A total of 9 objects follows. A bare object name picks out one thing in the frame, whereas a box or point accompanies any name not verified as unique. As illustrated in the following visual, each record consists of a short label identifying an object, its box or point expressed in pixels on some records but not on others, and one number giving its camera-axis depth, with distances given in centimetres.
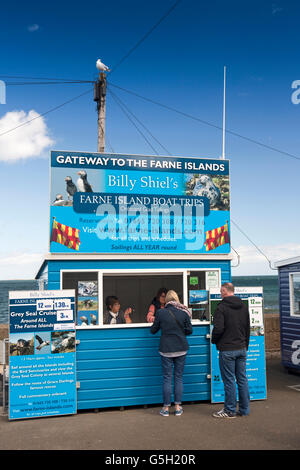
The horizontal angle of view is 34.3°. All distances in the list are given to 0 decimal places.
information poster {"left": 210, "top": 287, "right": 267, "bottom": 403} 755
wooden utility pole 1208
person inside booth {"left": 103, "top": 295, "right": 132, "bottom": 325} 806
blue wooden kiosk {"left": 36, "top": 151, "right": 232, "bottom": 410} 727
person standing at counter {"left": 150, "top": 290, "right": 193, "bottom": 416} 682
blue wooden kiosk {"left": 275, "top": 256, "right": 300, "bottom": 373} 989
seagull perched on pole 1251
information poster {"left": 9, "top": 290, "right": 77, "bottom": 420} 683
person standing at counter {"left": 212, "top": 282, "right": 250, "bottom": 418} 663
